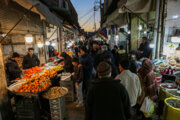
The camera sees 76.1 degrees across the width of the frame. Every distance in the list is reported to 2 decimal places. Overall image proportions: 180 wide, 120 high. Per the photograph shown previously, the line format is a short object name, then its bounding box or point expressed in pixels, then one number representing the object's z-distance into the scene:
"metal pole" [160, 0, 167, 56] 6.28
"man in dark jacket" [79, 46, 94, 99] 5.16
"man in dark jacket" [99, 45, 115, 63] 6.29
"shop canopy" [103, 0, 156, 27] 5.95
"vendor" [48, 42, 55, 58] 11.52
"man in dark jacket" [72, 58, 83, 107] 4.92
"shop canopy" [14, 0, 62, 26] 3.65
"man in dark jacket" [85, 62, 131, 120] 1.99
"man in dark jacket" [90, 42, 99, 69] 6.71
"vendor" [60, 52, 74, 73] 6.63
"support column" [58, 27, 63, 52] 12.53
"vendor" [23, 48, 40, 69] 6.71
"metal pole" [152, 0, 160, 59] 6.39
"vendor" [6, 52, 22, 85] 5.22
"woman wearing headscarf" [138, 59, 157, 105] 3.60
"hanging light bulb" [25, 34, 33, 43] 5.29
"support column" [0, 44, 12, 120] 3.83
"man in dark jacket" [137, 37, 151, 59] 7.20
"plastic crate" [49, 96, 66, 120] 4.02
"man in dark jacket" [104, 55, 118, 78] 4.51
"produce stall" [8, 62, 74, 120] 3.90
